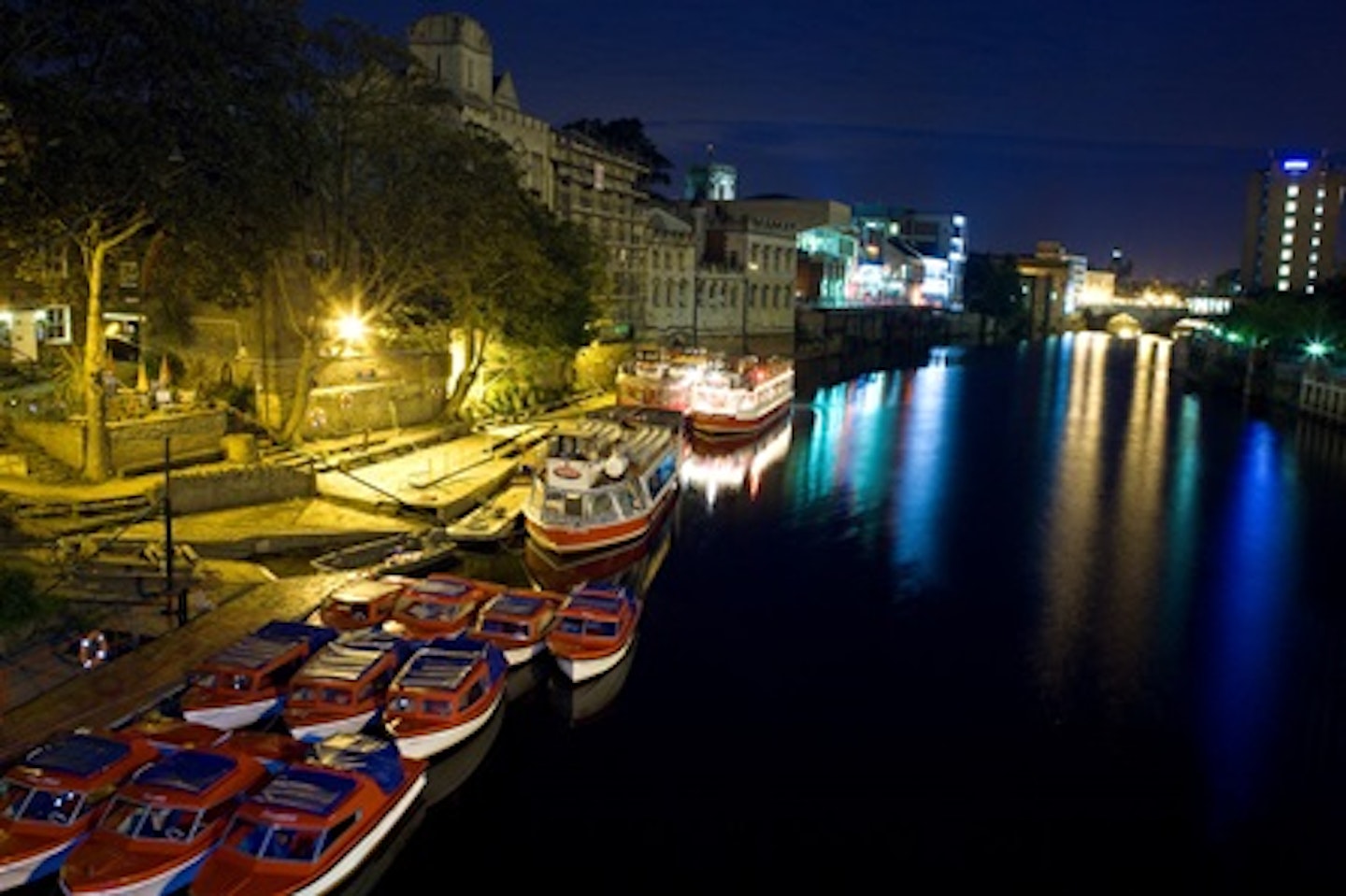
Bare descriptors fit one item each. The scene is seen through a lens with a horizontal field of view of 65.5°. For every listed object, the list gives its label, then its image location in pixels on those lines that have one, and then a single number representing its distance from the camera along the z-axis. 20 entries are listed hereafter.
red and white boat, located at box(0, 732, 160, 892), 16.59
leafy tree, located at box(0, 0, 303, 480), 28.14
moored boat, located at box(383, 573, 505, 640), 26.16
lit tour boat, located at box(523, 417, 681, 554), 35.66
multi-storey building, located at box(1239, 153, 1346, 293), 198.25
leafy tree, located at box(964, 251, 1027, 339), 180.88
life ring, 22.31
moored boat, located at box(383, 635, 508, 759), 21.47
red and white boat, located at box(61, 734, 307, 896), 16.31
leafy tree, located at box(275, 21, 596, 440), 41.03
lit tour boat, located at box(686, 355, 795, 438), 63.97
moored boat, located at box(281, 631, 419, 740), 21.31
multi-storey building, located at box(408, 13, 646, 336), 65.31
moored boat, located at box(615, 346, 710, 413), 65.38
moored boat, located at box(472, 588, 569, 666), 25.98
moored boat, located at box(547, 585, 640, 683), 26.08
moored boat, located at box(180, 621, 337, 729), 21.12
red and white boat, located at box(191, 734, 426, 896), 16.77
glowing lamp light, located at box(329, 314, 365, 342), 42.97
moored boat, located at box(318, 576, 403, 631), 26.42
